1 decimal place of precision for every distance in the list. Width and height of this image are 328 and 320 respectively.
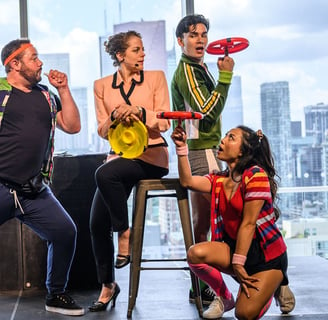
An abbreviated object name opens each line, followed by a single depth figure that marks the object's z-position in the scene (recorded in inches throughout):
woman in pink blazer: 136.2
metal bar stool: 139.4
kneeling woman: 126.3
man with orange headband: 140.4
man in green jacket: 141.3
